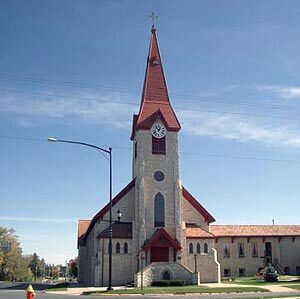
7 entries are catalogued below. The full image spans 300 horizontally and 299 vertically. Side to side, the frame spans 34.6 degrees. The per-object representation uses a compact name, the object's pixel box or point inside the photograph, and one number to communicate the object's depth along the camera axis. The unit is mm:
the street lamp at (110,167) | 34306
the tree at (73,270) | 125206
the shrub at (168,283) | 41469
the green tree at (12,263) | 86125
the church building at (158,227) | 48750
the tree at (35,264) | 153950
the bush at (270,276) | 44562
